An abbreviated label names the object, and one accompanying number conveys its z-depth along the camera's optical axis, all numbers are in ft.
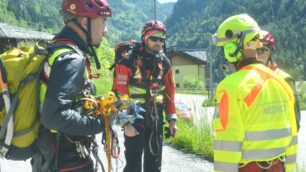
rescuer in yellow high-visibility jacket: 9.55
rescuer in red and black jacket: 16.70
